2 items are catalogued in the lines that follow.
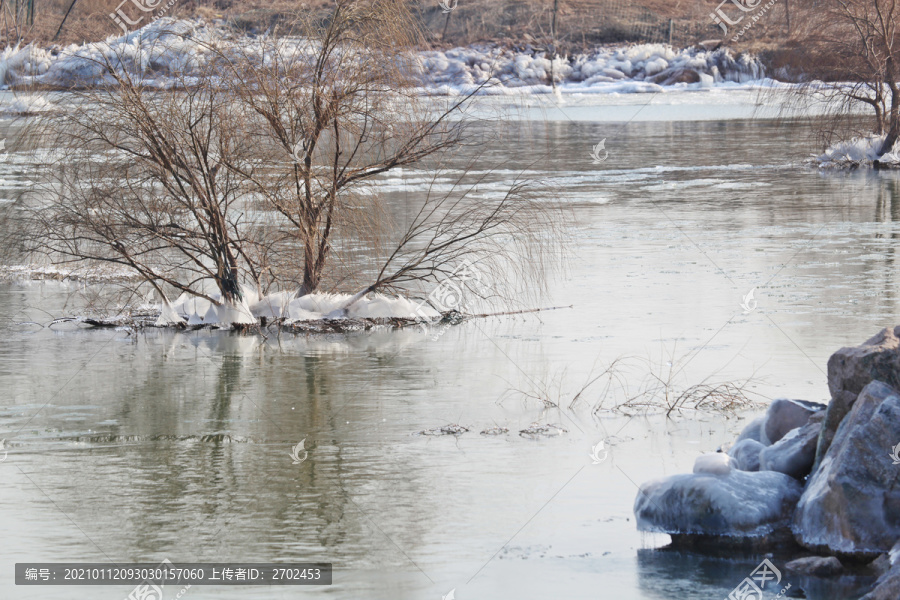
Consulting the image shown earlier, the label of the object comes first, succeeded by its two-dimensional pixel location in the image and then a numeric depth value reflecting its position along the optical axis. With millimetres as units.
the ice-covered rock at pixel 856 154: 57781
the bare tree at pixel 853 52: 57281
